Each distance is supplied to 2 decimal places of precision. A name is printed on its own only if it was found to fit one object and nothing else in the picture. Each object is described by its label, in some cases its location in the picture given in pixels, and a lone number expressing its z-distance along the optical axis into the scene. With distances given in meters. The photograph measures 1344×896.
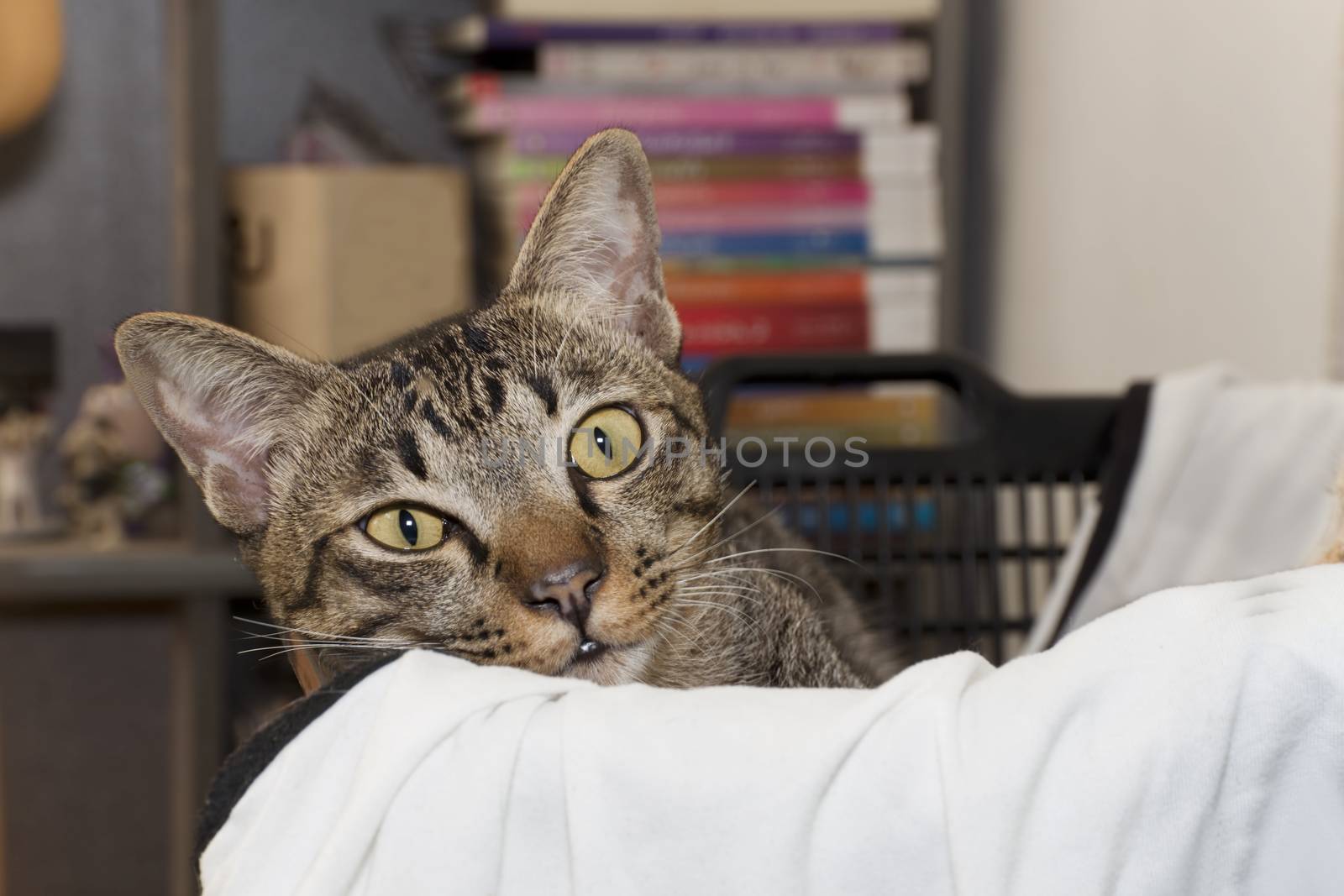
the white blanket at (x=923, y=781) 0.47
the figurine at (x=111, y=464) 0.95
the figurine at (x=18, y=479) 0.95
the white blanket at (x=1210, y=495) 0.76
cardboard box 0.92
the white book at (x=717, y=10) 0.93
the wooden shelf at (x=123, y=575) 0.91
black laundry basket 0.80
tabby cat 0.64
